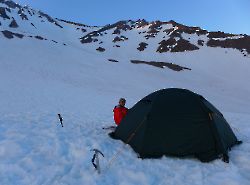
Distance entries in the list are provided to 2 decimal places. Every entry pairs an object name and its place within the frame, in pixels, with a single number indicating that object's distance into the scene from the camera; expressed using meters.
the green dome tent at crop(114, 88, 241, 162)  5.45
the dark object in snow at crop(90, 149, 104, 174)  4.74
